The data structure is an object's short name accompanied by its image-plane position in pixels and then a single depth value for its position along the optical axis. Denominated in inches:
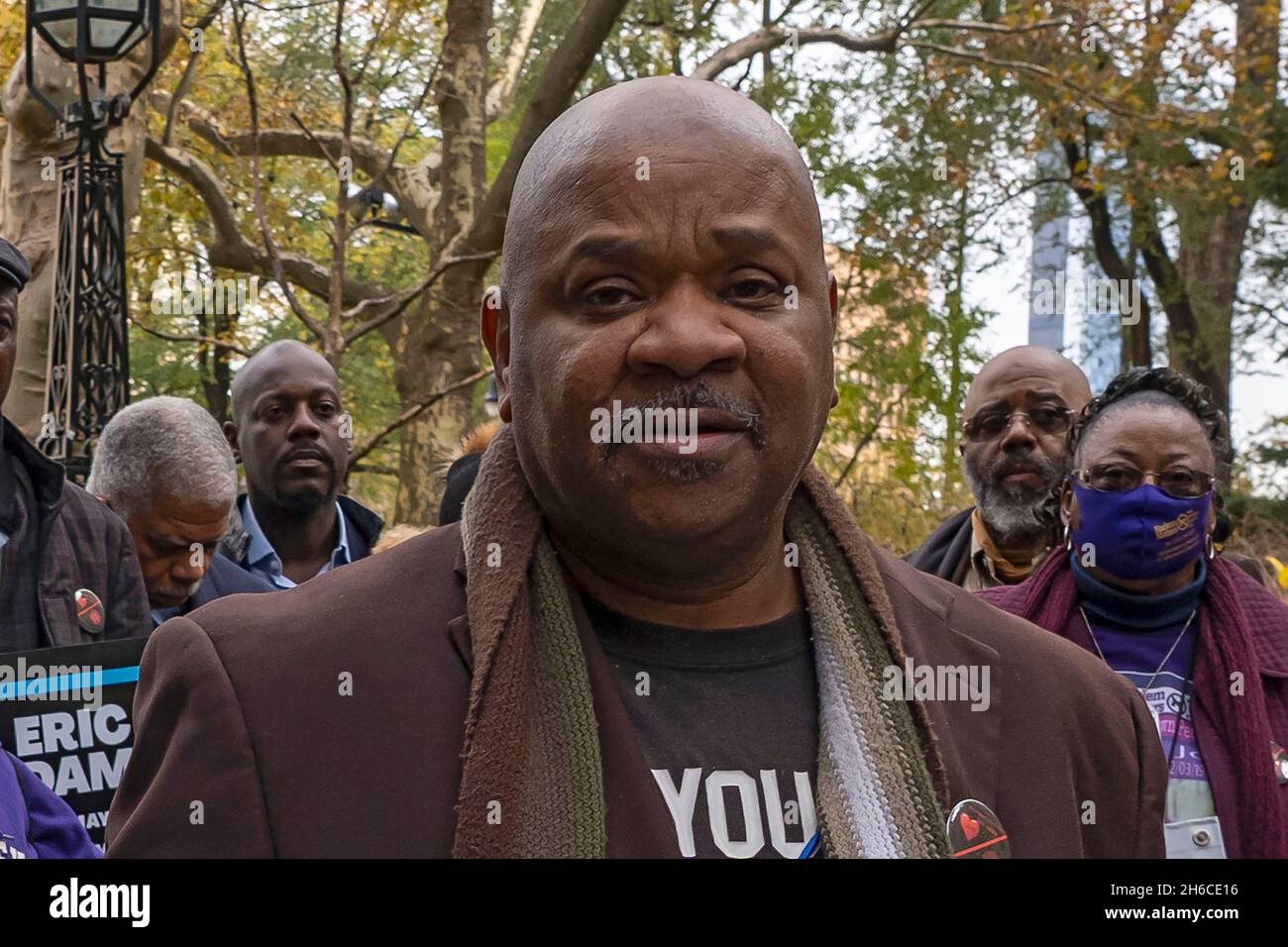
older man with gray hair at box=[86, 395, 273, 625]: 191.0
